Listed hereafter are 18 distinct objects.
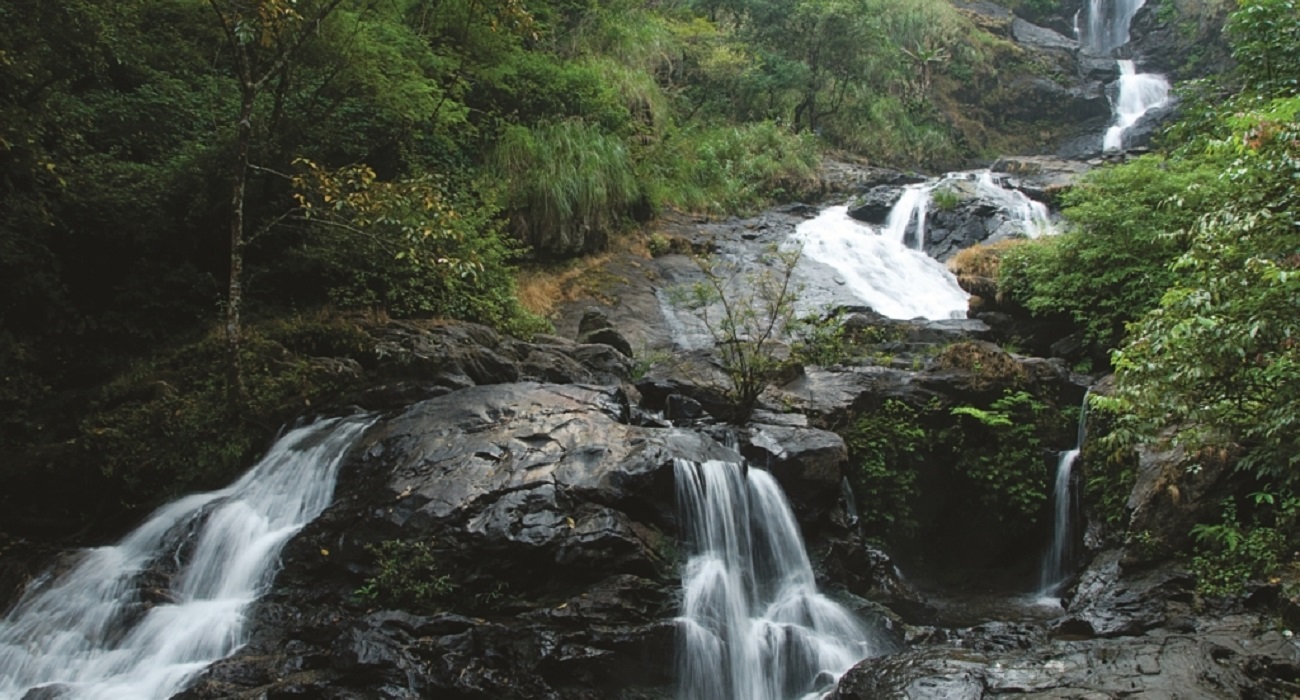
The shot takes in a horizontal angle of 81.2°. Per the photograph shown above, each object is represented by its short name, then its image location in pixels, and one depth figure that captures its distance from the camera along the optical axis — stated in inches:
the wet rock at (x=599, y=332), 485.7
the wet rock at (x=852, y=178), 902.4
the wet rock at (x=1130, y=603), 264.1
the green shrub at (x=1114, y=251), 442.6
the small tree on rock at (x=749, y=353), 386.3
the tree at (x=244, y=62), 316.5
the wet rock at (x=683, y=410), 395.2
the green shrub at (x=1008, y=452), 387.2
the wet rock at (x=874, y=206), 816.9
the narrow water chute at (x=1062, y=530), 372.5
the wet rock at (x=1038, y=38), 1258.6
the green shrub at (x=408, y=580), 255.6
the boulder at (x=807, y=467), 336.8
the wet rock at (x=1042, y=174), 813.9
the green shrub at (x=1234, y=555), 261.3
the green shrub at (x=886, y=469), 379.9
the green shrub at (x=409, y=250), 350.3
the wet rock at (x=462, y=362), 367.9
